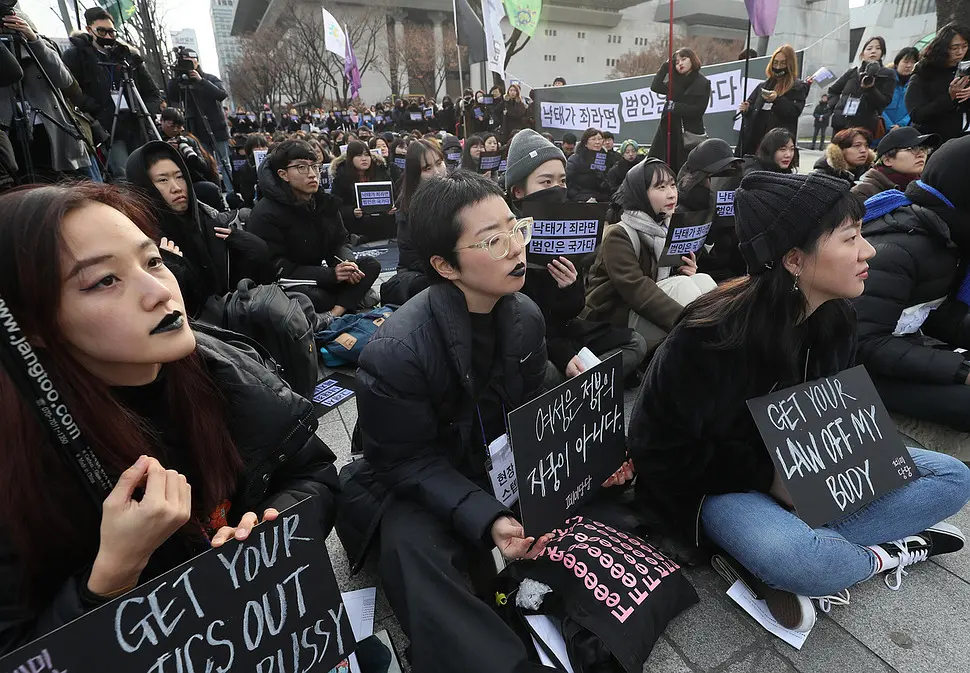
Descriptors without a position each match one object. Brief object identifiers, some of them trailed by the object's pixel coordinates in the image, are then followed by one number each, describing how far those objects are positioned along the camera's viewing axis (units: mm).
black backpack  3109
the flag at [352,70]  16484
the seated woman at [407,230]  4108
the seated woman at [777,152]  4984
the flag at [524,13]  8953
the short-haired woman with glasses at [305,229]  4363
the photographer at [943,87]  5520
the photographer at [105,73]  6105
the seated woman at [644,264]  3492
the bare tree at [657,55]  44188
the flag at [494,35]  9250
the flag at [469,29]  10883
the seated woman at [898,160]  3646
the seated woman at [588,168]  8305
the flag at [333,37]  15144
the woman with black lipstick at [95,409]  1062
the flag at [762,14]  6957
